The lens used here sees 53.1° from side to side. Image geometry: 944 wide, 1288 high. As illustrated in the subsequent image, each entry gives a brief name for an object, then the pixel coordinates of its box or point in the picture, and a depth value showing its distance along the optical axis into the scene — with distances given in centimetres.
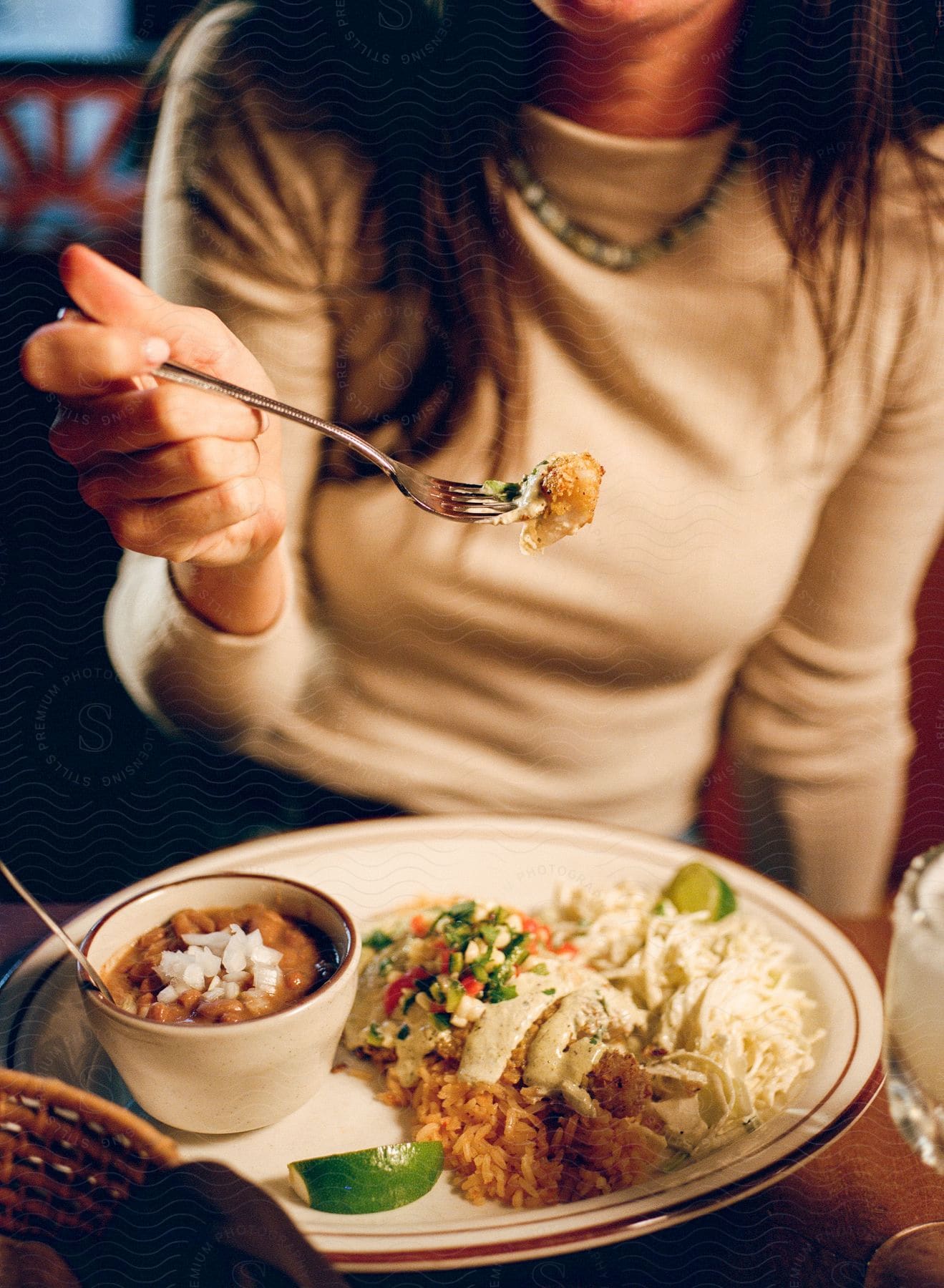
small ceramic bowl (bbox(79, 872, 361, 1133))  62
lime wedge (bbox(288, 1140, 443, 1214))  61
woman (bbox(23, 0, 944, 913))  109
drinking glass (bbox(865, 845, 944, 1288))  55
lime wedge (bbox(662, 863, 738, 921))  90
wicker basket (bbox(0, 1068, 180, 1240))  57
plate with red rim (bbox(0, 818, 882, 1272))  57
